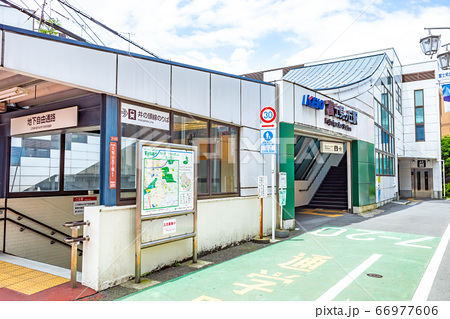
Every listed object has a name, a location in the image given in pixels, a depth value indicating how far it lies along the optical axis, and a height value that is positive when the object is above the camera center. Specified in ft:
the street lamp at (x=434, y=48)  24.79 +9.79
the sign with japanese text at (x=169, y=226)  17.99 -3.01
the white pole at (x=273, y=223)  25.35 -3.94
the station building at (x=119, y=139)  15.37 +2.53
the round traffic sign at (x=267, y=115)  25.70 +4.68
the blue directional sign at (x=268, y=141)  25.27 +2.52
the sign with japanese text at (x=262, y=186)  25.44 -1.08
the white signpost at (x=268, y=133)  25.33 +3.20
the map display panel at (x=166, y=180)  16.72 -0.38
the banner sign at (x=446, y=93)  27.17 +6.82
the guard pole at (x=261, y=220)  25.73 -3.77
